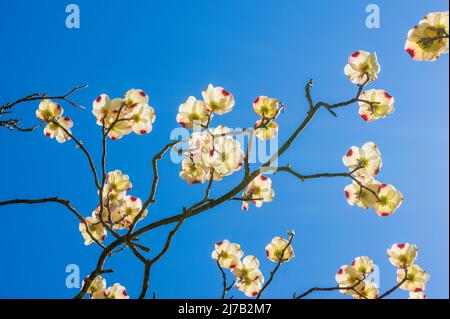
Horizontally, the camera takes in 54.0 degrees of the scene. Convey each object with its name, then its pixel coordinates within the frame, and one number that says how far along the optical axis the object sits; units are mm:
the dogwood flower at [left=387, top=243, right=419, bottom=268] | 2936
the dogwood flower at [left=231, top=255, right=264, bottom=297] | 3037
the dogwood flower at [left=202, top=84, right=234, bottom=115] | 2713
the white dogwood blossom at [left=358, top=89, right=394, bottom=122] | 2748
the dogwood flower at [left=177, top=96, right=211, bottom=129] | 2676
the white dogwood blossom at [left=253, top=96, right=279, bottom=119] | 2867
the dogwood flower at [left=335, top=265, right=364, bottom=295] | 3023
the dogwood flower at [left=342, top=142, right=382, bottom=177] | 2652
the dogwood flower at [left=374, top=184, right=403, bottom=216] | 2629
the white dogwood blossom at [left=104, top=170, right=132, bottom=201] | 2990
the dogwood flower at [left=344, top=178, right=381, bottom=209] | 2643
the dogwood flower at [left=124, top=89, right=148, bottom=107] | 2828
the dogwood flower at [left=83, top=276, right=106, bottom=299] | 2604
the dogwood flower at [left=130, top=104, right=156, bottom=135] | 2881
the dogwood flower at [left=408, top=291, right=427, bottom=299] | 2896
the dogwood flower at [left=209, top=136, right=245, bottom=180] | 2508
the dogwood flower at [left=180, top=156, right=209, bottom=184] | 2602
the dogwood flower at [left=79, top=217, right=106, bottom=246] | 2986
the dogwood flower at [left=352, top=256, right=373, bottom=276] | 3014
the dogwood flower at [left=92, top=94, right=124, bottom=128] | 2752
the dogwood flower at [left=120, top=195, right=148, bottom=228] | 2992
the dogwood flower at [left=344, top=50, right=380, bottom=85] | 2672
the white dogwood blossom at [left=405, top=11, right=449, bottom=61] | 2285
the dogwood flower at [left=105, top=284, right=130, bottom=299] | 2690
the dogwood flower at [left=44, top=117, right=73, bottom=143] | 3164
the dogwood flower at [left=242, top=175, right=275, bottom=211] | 3115
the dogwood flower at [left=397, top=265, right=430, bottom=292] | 2885
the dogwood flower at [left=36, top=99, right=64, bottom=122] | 3133
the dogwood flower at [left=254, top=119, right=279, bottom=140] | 2963
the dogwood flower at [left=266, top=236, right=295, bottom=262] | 3129
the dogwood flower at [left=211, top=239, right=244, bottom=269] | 3016
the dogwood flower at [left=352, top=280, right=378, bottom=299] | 2916
